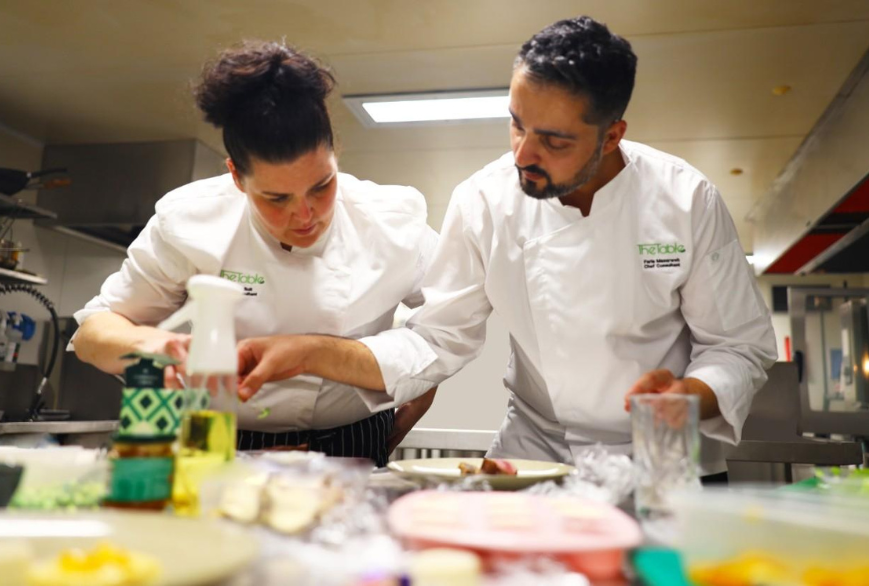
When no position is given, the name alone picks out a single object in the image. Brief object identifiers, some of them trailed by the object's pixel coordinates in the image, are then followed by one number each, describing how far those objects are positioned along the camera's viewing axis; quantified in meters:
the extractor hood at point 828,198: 3.57
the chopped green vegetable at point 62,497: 0.70
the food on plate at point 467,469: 0.98
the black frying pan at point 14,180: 3.68
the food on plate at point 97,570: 0.43
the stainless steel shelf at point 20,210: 3.67
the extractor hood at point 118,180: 4.49
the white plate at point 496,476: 0.91
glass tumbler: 0.80
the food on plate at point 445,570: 0.45
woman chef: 1.25
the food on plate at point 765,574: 0.48
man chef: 1.28
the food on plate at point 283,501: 0.63
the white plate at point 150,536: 0.49
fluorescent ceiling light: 3.86
